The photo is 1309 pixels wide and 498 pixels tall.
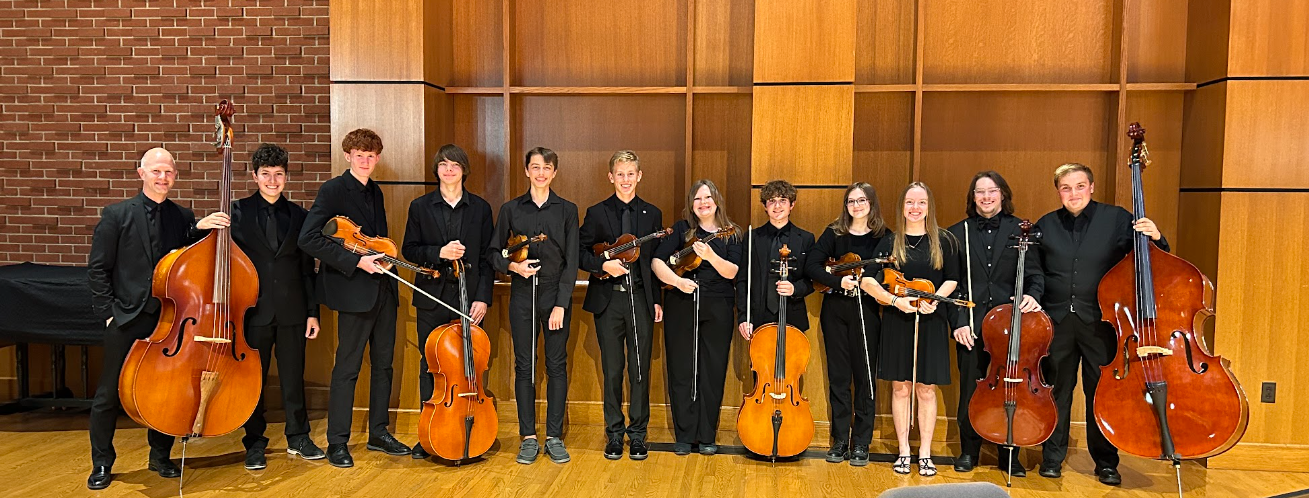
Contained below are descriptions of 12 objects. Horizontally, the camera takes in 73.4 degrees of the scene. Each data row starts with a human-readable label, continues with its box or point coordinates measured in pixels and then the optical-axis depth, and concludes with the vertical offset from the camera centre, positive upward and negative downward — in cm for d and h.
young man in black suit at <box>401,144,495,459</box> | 376 -17
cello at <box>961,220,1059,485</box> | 337 -68
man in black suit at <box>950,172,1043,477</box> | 363 -23
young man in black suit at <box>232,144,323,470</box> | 367 -38
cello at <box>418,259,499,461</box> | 350 -80
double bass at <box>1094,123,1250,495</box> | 301 -57
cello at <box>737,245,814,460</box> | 362 -81
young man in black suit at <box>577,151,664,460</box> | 388 -44
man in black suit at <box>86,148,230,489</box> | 335 -31
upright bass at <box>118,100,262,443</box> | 304 -56
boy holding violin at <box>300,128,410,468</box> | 364 -39
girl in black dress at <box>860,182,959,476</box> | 363 -39
